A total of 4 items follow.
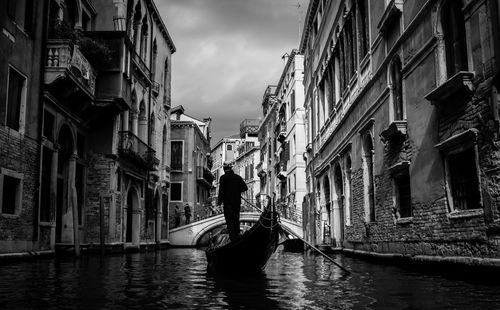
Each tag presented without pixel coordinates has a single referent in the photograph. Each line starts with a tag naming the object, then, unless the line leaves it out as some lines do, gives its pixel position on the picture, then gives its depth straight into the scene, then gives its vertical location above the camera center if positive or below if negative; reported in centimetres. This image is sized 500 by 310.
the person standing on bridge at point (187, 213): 3071 +149
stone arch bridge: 2714 +43
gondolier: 815 +62
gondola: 711 -12
